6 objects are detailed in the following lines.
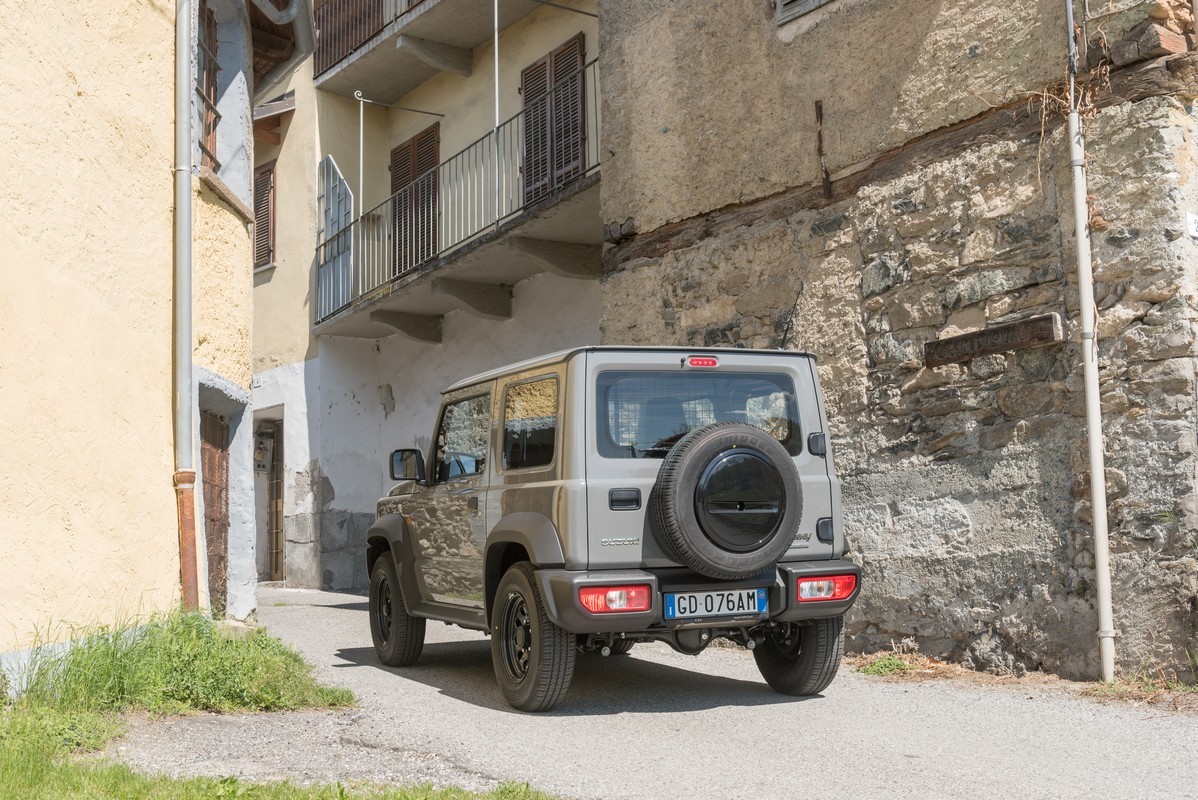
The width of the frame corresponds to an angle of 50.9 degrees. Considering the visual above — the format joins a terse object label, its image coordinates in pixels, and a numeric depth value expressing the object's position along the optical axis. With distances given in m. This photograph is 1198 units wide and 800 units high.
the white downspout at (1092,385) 6.75
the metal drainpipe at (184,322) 7.46
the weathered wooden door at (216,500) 9.41
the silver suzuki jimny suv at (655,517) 5.97
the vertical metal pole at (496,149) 12.85
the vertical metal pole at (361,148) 15.49
